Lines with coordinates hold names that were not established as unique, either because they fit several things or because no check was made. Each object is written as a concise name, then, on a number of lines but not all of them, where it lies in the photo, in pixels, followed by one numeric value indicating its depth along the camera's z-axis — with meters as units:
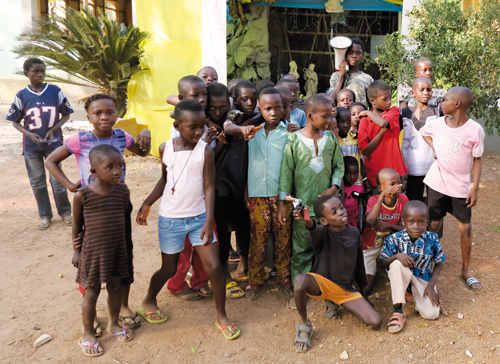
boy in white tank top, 2.66
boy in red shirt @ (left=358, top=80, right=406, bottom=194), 3.32
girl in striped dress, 2.44
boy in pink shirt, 3.10
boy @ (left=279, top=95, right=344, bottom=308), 2.96
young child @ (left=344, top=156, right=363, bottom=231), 3.18
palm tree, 7.67
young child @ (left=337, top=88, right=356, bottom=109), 3.69
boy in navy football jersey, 4.57
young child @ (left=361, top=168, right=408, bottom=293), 3.01
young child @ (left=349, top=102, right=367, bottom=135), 3.48
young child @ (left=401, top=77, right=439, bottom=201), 3.52
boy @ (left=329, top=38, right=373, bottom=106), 4.11
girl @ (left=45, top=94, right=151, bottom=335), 2.65
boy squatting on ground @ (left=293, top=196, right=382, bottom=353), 2.66
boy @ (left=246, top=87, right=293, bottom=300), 3.02
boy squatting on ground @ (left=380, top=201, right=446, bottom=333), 2.80
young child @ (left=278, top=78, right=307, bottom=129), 3.45
